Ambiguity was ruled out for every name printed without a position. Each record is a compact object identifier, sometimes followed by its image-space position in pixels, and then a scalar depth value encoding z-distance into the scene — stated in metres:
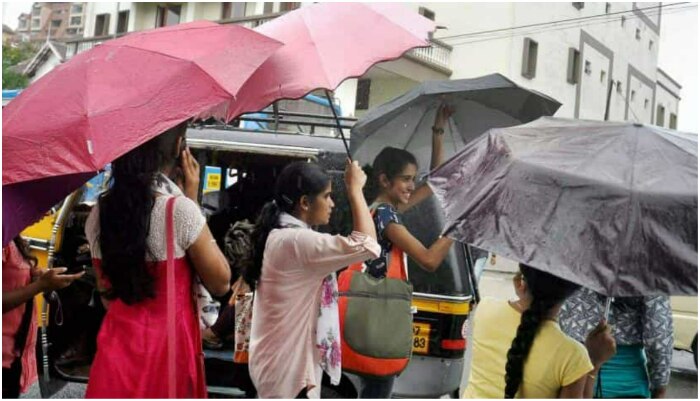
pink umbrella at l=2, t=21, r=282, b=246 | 2.63
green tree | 28.33
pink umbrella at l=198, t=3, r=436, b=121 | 3.45
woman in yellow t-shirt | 2.62
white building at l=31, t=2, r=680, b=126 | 19.42
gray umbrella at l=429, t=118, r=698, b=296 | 2.42
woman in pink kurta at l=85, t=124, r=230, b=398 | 2.82
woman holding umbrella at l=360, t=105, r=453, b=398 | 3.77
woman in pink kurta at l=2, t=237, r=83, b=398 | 3.22
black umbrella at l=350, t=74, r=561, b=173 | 4.02
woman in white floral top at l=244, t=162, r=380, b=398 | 3.09
